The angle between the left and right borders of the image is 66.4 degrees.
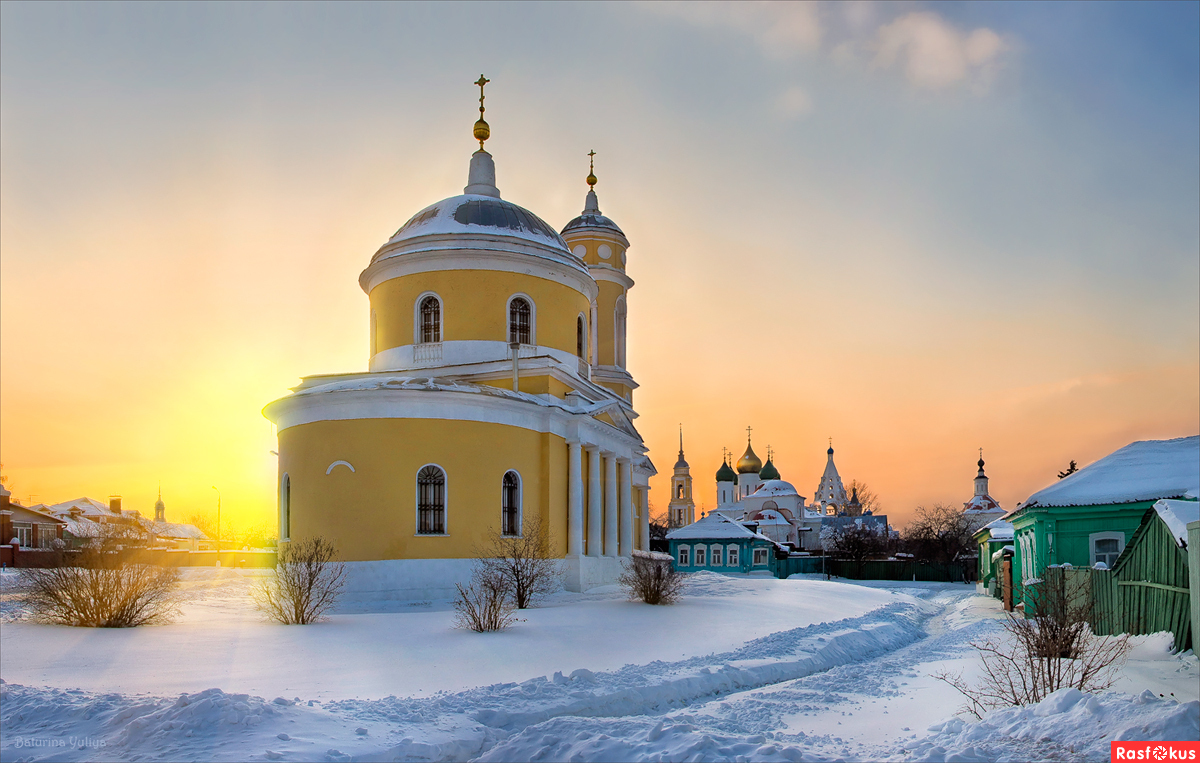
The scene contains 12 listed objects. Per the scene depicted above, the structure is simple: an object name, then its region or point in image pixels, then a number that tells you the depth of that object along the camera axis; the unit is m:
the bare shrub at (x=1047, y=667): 8.65
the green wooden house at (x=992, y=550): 29.20
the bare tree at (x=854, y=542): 58.03
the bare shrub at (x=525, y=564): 19.00
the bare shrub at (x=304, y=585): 16.50
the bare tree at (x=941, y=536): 64.25
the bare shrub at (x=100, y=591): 15.34
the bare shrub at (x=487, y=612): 14.80
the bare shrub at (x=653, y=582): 20.00
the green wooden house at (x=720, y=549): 50.91
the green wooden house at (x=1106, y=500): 17.50
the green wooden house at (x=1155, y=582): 10.57
